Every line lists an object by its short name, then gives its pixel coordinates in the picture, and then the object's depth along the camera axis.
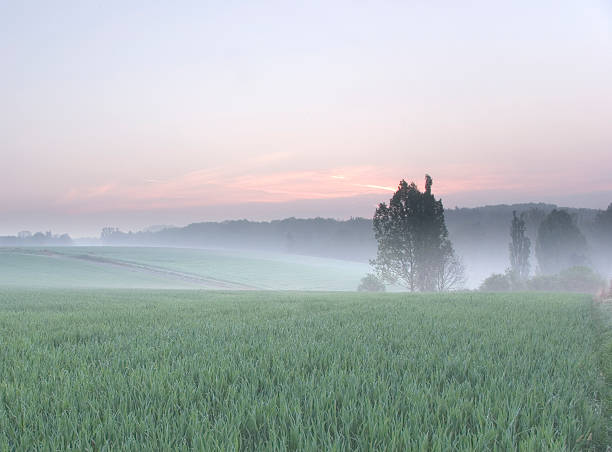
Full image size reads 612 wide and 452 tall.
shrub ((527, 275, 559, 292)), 37.28
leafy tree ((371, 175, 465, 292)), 36.34
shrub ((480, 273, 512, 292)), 38.94
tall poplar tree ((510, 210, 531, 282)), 52.03
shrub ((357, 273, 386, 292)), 45.81
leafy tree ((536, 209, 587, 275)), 53.28
